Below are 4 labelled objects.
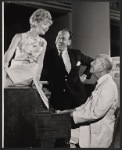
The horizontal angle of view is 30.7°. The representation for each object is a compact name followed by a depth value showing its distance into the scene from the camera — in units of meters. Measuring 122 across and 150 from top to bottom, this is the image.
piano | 2.69
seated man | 2.89
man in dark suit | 3.22
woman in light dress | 3.03
